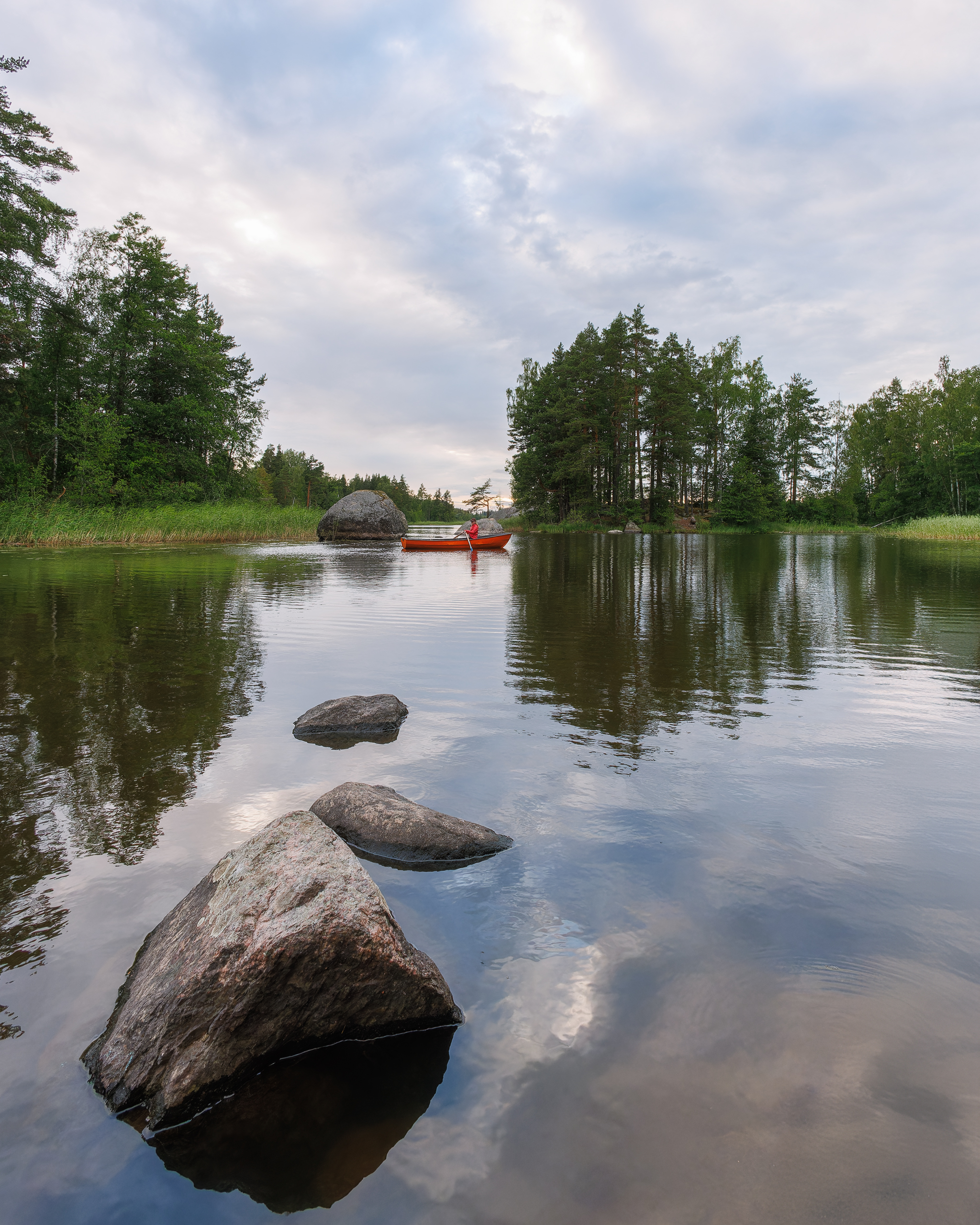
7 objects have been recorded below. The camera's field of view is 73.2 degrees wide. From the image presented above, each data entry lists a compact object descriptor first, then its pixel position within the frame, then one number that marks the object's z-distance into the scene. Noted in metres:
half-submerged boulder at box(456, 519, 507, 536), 44.33
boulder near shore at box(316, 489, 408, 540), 48.09
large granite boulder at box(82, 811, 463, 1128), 2.40
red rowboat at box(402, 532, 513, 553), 36.03
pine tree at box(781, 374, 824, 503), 77.06
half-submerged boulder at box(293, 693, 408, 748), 6.11
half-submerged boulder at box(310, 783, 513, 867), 3.97
